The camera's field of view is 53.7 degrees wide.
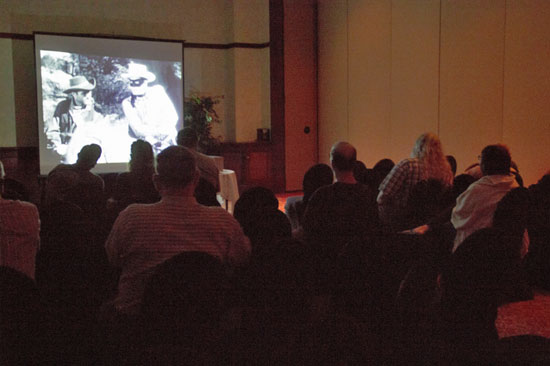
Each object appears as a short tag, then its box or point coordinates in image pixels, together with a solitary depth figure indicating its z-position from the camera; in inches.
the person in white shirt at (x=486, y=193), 149.8
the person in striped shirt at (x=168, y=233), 91.5
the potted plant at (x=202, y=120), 412.5
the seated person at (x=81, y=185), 176.4
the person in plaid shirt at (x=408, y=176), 185.2
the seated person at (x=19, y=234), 103.0
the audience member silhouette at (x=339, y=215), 131.6
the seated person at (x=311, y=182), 194.1
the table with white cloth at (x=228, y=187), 304.3
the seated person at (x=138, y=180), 164.1
